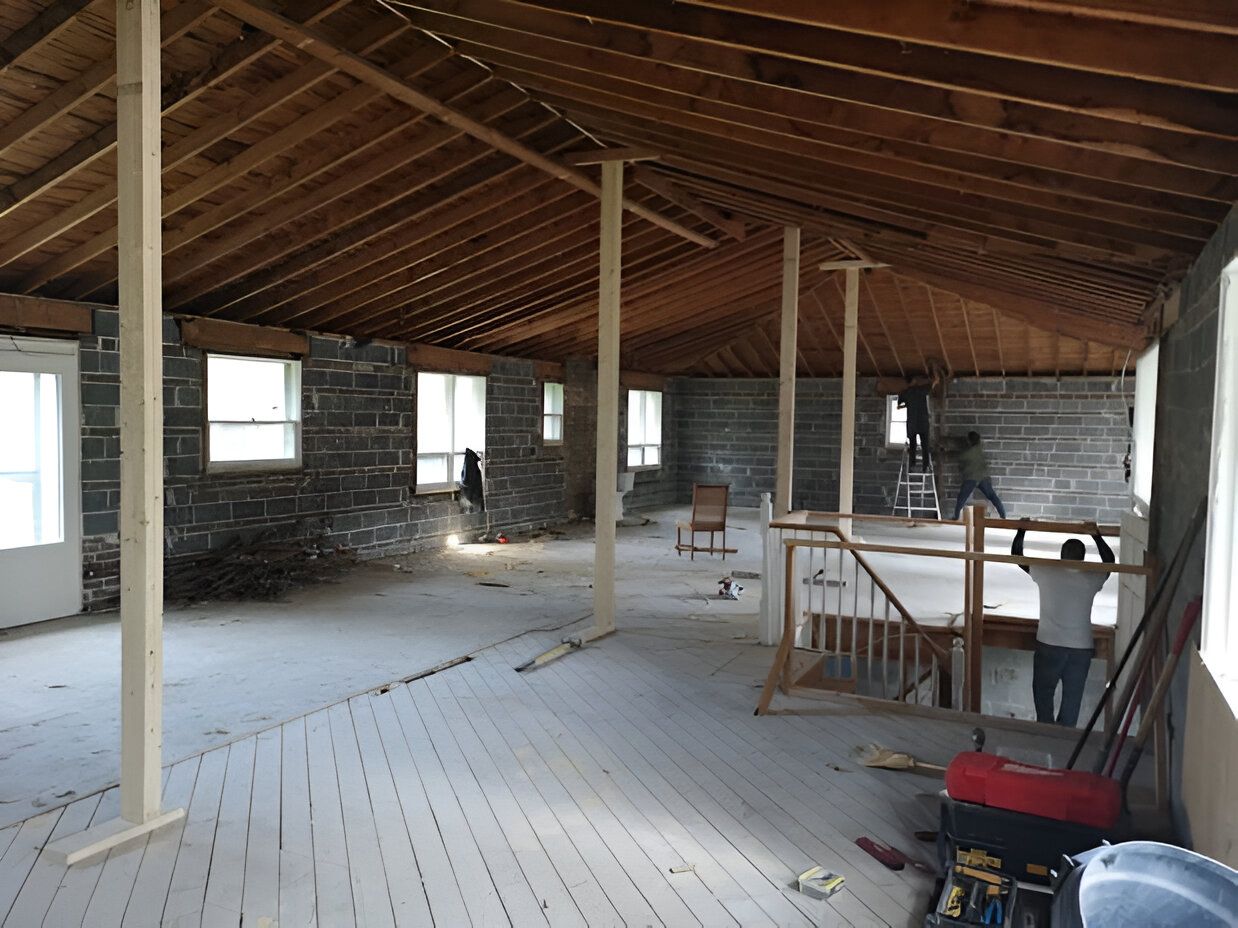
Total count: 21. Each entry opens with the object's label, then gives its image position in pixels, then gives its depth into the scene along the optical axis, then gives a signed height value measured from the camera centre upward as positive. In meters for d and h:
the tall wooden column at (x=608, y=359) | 6.73 +0.53
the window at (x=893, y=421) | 16.25 +0.26
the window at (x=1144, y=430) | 6.47 +0.08
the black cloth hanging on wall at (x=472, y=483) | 11.80 -0.71
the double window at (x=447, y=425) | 11.51 +0.04
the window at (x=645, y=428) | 16.72 +0.05
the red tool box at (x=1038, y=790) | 3.13 -1.23
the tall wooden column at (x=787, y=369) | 7.99 +0.56
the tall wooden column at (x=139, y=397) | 3.42 +0.10
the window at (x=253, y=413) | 8.69 +0.11
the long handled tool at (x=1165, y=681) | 3.46 -0.96
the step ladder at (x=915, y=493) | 15.48 -0.98
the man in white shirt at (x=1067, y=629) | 5.30 -1.12
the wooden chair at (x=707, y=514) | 11.21 -1.05
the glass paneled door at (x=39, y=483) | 6.81 -0.47
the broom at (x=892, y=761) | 4.42 -1.58
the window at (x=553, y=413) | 14.06 +0.26
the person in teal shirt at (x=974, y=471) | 13.71 -0.51
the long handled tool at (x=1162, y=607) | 3.59 -0.73
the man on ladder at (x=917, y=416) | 14.87 +0.33
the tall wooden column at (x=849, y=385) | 10.27 +0.56
